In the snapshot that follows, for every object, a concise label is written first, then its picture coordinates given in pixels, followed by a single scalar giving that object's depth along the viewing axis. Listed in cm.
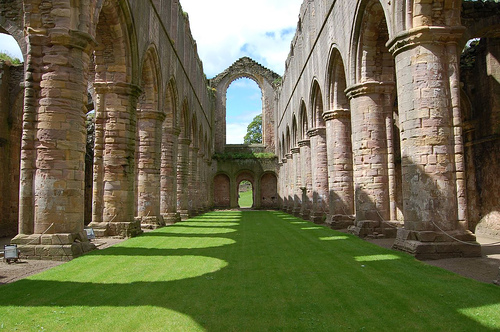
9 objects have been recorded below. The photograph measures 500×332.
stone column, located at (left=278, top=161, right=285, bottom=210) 2718
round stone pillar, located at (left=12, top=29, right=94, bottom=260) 635
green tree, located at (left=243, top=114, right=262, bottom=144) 5188
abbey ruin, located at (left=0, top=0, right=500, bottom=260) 637
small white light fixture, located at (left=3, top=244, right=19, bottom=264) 580
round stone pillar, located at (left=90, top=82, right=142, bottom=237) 922
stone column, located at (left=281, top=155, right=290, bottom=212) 2473
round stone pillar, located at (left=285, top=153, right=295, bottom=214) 2234
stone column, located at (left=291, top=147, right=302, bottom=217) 2008
